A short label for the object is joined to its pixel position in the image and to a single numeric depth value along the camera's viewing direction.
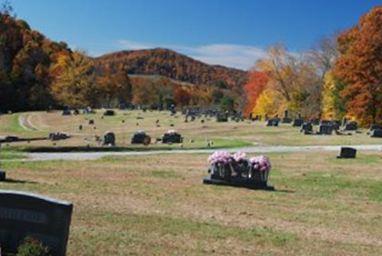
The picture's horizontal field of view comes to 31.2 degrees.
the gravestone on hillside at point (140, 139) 42.53
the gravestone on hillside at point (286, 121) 67.75
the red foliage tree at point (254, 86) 99.38
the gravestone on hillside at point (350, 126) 57.03
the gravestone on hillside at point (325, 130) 51.31
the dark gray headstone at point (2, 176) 20.23
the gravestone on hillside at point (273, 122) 61.22
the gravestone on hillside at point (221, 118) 68.81
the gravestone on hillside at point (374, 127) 52.38
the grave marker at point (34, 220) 10.30
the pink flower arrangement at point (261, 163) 21.94
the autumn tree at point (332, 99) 72.44
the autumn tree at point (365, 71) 61.94
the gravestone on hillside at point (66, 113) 84.00
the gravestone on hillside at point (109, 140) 40.50
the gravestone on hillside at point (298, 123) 61.62
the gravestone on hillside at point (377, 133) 49.14
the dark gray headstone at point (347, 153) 33.25
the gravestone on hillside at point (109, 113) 82.48
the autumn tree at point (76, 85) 113.00
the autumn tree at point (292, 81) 88.00
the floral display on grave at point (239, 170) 22.06
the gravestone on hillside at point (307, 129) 51.49
